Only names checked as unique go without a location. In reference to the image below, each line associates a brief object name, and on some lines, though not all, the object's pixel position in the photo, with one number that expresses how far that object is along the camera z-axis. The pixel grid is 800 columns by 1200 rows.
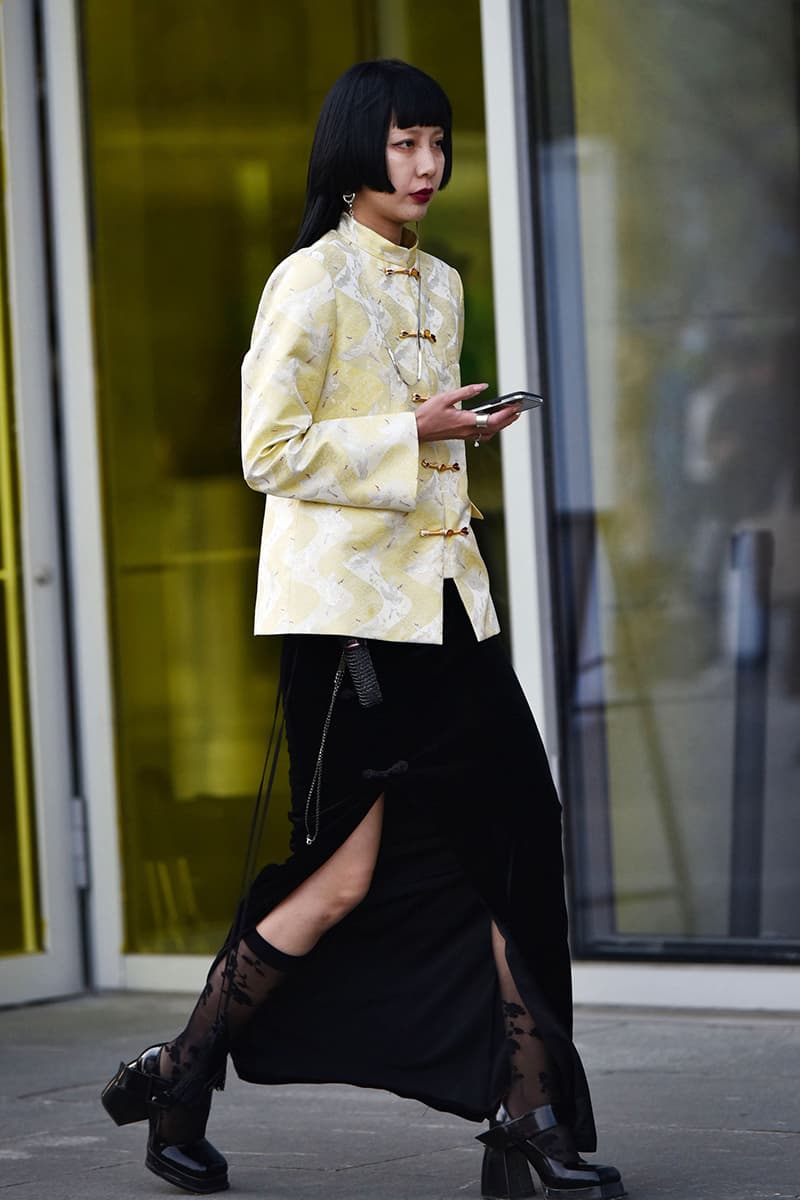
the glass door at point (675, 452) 10.33
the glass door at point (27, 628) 11.20
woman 6.01
